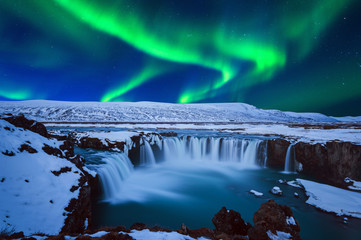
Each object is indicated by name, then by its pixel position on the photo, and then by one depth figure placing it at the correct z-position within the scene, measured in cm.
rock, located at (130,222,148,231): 433
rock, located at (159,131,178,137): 2545
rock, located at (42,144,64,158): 656
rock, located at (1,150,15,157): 525
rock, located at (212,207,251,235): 539
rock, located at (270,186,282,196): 1097
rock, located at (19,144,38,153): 577
